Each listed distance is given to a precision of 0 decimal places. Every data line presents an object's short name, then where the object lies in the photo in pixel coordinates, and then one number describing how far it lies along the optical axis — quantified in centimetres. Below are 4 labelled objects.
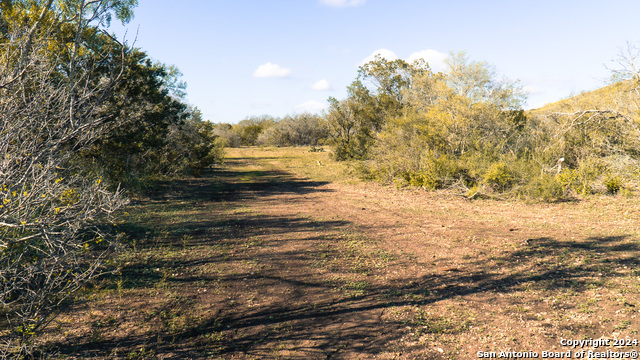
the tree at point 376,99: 2322
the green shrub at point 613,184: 1062
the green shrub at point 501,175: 1188
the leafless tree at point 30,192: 314
